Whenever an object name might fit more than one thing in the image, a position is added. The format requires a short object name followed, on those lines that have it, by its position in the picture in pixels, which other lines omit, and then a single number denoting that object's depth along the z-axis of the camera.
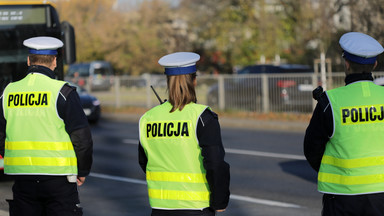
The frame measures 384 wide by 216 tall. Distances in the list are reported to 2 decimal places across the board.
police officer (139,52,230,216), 4.01
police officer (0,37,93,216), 4.53
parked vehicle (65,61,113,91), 48.00
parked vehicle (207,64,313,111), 20.70
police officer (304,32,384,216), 4.07
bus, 11.17
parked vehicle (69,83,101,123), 20.45
